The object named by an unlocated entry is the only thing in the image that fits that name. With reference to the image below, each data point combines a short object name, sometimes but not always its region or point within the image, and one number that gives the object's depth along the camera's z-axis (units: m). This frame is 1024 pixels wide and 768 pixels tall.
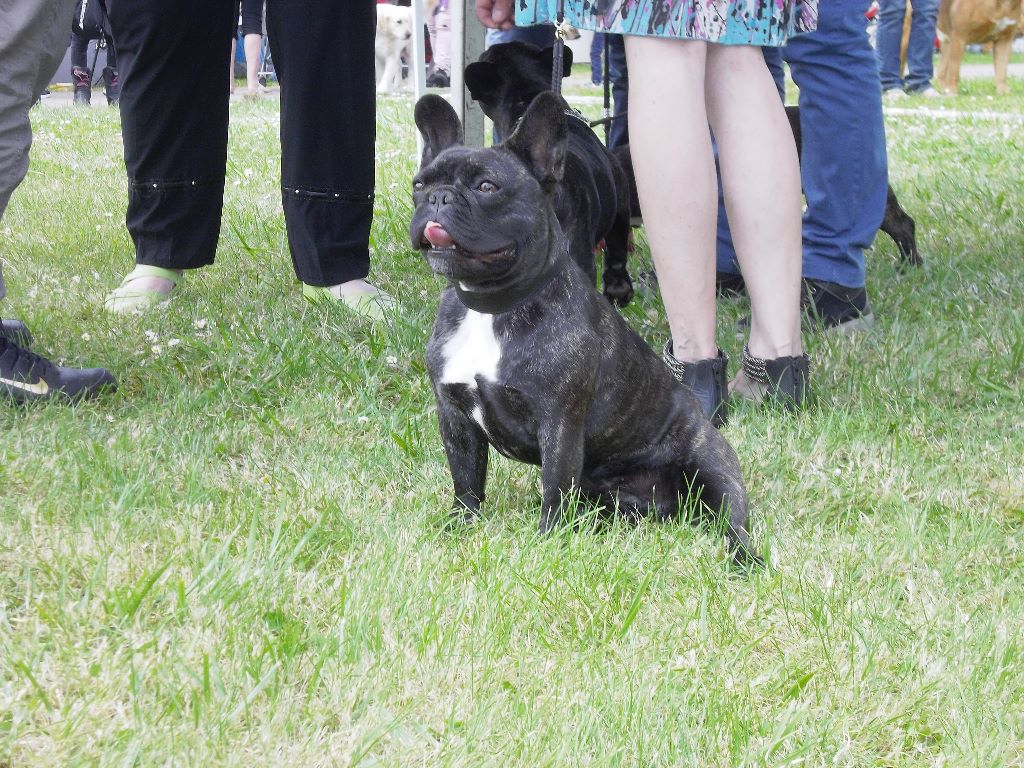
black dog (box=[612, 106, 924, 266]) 4.69
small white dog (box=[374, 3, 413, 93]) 17.53
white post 5.75
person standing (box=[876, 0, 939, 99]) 13.62
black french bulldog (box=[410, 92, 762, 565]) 2.19
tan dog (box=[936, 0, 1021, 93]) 14.52
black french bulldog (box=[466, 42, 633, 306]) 3.87
